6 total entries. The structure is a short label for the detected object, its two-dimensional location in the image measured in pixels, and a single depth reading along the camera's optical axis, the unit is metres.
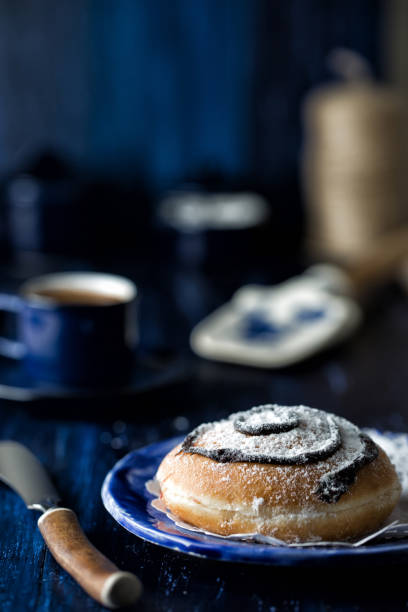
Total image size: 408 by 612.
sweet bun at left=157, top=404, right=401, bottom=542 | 0.70
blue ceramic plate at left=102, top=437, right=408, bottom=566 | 0.68
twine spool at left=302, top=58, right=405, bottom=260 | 1.54
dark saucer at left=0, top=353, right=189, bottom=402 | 0.90
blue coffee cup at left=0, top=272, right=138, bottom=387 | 0.90
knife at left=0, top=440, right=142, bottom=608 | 0.67
